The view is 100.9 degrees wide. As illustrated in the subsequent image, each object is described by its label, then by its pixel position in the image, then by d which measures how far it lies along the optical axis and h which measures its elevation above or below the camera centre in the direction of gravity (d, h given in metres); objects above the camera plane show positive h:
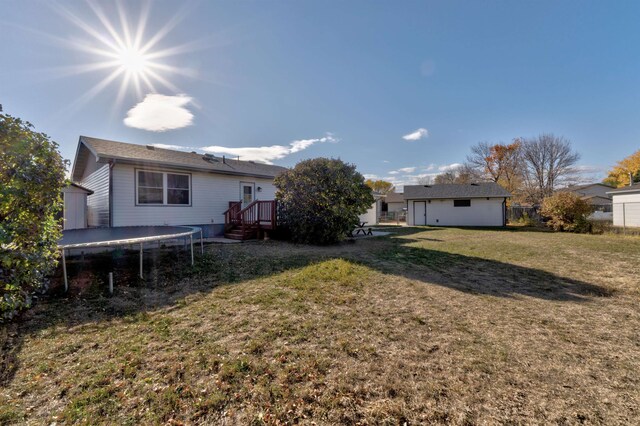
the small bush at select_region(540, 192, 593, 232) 14.71 -0.15
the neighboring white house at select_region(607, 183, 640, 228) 16.89 +0.27
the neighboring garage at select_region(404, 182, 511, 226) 20.45 +0.48
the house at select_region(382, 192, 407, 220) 36.16 +1.15
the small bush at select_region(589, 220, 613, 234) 13.87 -1.01
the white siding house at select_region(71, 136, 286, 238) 8.65 +1.02
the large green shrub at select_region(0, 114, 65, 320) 3.02 +0.11
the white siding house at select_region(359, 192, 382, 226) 23.94 -0.39
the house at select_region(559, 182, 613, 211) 33.91 +2.84
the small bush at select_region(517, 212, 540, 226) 20.33 -0.87
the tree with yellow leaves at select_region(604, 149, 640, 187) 31.97 +5.04
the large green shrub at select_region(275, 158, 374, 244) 9.36 +0.47
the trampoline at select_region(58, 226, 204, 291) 4.59 -0.49
